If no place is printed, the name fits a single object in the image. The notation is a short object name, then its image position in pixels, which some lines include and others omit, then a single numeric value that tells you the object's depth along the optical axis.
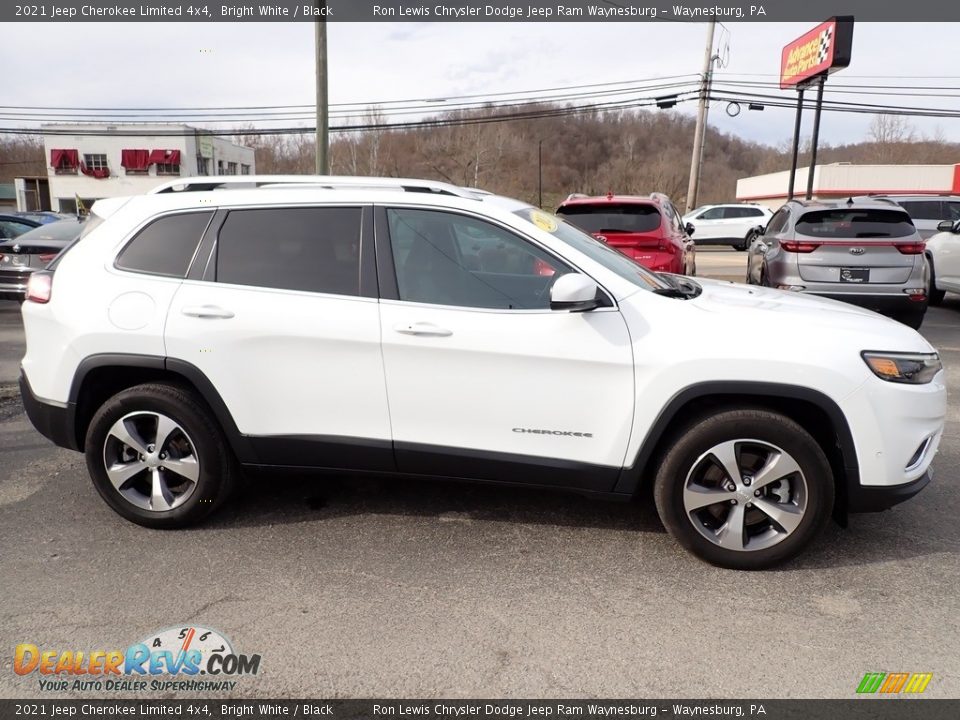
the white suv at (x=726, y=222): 27.64
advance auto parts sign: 20.08
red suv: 8.55
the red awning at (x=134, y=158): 54.78
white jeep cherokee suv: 3.24
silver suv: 8.38
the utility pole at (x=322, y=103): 14.15
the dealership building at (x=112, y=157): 54.66
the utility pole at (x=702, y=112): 27.20
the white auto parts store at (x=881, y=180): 45.88
